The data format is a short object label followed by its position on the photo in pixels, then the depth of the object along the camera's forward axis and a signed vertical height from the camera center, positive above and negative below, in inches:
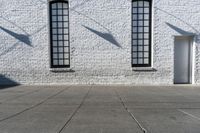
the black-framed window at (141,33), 529.3 +65.6
